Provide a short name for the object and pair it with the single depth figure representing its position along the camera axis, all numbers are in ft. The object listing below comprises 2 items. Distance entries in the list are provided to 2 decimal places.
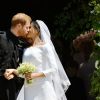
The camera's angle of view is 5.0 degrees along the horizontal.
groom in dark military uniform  50.96
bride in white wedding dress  50.84
